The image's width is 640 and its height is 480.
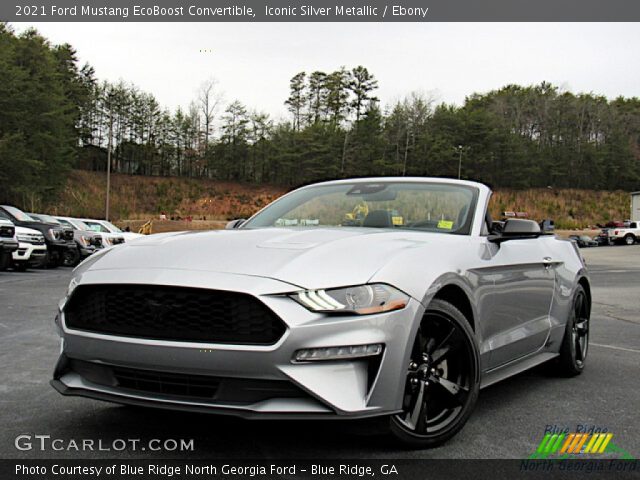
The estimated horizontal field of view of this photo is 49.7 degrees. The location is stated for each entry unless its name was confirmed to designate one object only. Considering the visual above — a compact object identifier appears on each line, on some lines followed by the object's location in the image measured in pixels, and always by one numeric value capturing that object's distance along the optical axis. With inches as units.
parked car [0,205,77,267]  776.3
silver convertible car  113.5
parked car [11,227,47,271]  692.1
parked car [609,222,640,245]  2289.6
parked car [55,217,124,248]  921.5
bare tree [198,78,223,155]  3265.3
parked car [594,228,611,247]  2319.1
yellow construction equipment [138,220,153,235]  1770.9
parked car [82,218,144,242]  1001.0
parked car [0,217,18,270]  613.0
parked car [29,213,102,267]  878.1
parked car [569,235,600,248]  2182.6
